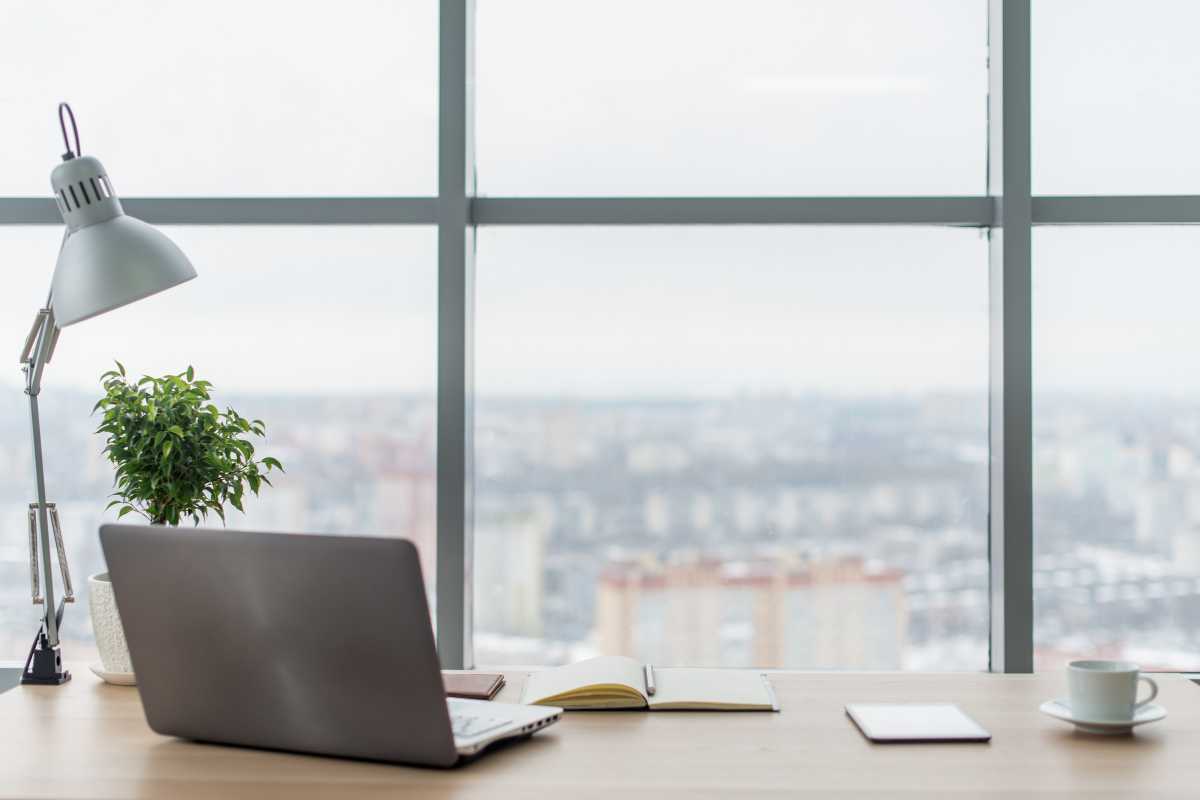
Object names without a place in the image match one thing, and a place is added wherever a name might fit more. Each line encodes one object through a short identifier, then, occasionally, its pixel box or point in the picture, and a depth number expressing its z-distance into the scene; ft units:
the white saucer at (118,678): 5.38
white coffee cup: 4.39
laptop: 3.92
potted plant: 5.68
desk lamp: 5.02
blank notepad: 4.37
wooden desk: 3.82
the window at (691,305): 7.25
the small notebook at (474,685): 5.04
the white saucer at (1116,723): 4.38
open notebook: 4.84
